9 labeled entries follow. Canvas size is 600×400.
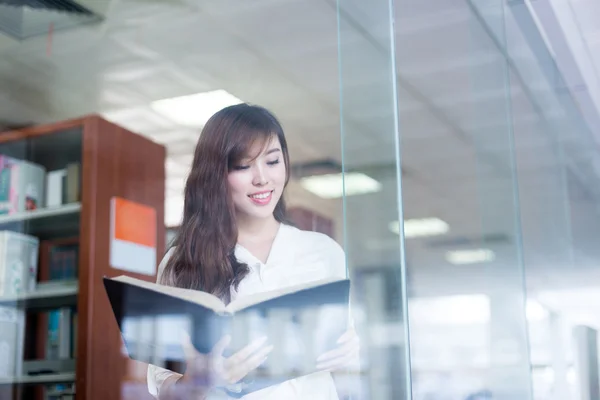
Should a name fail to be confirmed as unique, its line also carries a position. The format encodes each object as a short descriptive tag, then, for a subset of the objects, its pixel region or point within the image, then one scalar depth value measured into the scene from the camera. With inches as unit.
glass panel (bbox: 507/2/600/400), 70.4
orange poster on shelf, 89.5
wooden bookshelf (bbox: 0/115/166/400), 92.1
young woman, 71.0
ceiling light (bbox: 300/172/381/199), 77.2
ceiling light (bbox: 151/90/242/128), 83.0
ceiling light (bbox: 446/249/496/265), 76.3
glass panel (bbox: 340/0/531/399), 73.5
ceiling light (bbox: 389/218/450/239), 76.1
